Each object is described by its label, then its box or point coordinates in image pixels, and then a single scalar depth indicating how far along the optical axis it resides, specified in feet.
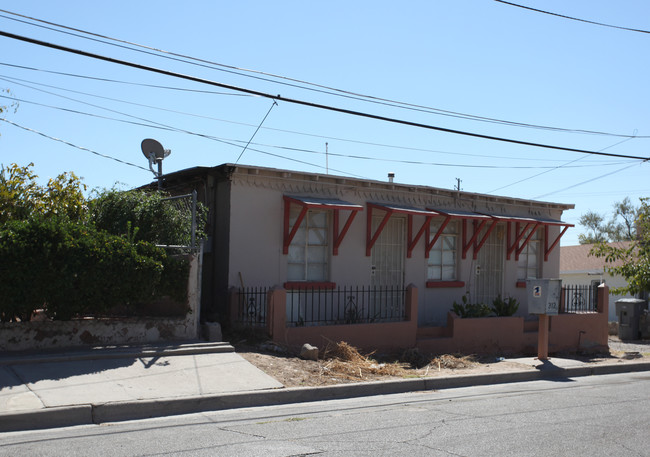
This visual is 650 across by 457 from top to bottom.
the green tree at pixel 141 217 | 39.42
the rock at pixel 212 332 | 36.73
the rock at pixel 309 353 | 36.52
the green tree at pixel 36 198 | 39.86
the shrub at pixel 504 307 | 52.13
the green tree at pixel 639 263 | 62.45
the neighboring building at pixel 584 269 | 101.81
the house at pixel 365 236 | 43.68
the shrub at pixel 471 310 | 49.34
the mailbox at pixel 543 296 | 42.11
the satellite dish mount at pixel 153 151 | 46.44
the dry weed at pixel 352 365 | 34.37
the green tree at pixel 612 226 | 173.37
